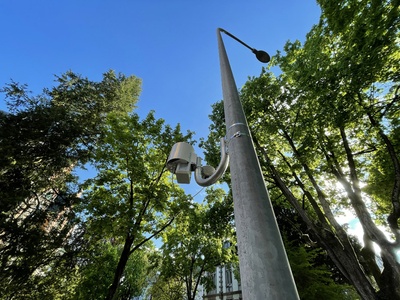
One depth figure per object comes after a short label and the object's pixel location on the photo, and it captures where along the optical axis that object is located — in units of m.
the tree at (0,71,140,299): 10.55
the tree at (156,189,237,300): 16.41
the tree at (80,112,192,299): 10.91
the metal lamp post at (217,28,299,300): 1.15
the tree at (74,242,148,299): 13.29
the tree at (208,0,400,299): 6.71
